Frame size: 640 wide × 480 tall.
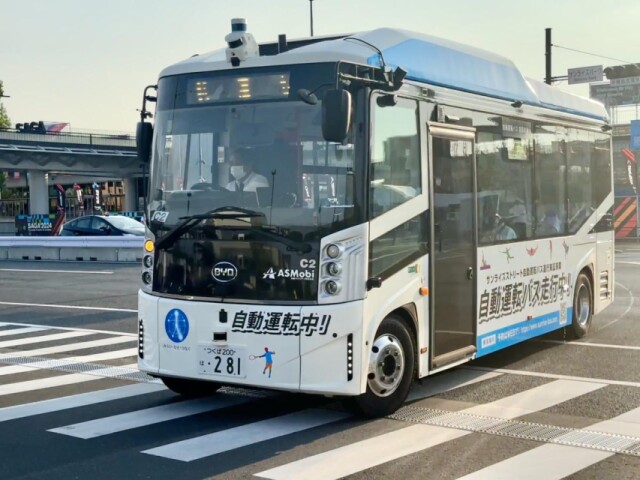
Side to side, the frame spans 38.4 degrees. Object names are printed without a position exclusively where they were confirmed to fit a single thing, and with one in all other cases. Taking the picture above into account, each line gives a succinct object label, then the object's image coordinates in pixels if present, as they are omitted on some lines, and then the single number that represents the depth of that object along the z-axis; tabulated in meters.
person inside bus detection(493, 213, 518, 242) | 9.27
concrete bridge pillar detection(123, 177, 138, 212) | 82.44
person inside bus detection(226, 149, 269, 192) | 7.25
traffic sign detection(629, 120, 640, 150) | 51.25
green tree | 89.03
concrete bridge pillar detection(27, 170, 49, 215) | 74.75
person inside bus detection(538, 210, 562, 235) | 10.38
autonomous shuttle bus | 7.03
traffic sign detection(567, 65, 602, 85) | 42.03
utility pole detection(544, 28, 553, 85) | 40.56
